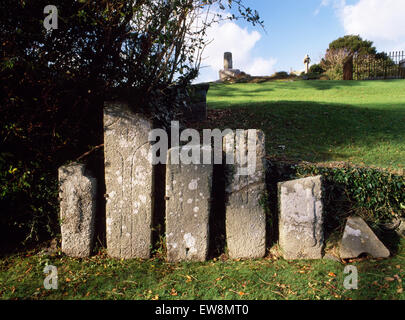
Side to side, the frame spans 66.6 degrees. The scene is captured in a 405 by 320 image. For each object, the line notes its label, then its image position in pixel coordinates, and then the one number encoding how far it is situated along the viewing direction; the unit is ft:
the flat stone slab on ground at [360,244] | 10.51
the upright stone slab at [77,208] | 11.27
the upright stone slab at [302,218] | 10.74
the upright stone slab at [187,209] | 10.71
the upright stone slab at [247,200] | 10.93
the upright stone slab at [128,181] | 11.14
